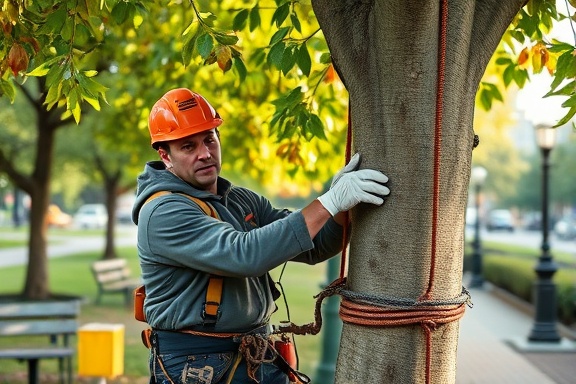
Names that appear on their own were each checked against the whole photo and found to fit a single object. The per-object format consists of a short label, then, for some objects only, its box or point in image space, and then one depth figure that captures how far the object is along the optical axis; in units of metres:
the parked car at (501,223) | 77.94
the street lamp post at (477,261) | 26.20
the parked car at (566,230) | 63.09
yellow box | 8.79
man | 3.42
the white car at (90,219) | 72.75
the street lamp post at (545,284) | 15.59
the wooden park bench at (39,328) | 9.38
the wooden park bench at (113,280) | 19.09
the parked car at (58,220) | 71.88
